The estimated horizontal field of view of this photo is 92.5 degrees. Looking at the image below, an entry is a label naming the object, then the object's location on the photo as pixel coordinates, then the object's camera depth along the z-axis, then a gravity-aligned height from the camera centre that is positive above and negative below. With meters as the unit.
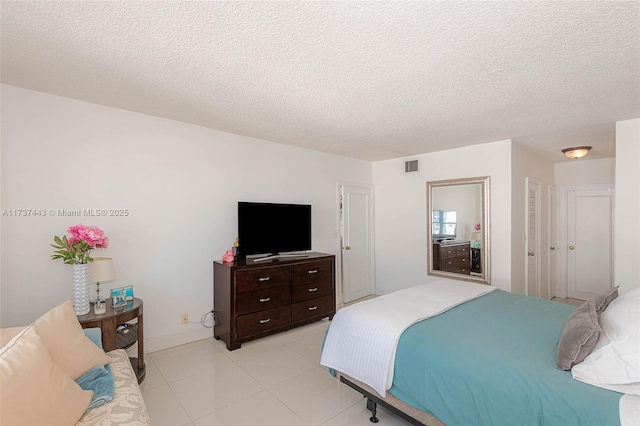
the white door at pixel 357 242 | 5.09 -0.50
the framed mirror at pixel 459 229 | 4.29 -0.24
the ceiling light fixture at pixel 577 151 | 4.27 +0.86
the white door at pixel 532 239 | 4.48 -0.41
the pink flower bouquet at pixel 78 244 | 2.48 -0.24
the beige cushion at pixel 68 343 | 1.62 -0.71
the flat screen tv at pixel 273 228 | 3.69 -0.18
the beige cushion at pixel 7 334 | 1.60 -0.65
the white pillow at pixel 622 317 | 1.52 -0.57
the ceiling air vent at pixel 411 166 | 4.99 +0.78
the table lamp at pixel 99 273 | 2.54 -0.48
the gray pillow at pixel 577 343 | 1.52 -0.66
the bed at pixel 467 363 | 1.41 -0.84
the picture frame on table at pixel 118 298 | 2.63 -0.73
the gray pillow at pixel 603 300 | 1.94 -0.58
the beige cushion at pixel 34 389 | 1.16 -0.71
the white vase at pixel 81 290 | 2.44 -0.60
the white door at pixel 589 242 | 5.06 -0.51
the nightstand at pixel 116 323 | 2.36 -0.86
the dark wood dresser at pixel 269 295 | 3.34 -0.98
